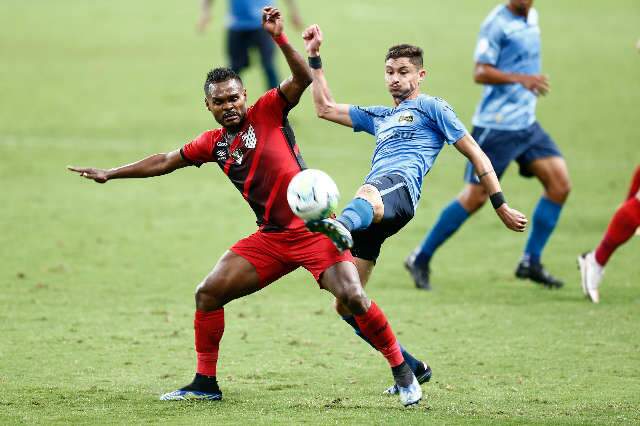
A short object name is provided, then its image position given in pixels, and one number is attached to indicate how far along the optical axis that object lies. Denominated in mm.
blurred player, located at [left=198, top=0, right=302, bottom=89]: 37000
